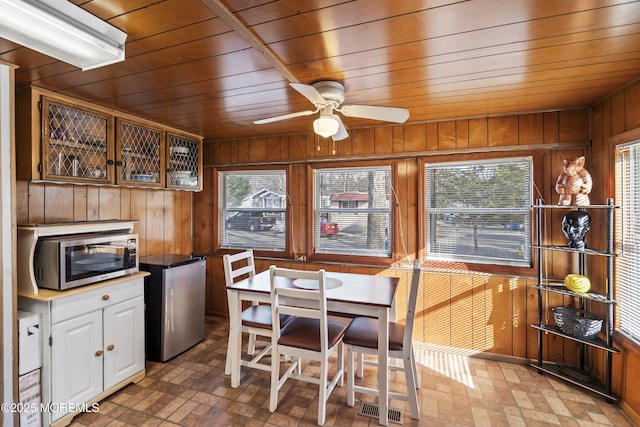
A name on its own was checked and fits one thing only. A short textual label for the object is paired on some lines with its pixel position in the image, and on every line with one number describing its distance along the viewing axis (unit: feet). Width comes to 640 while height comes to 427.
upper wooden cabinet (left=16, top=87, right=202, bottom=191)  7.39
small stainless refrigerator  9.75
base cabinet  6.80
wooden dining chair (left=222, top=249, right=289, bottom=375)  8.38
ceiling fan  6.29
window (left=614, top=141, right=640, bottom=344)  7.51
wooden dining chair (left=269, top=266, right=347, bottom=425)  6.98
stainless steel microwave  7.11
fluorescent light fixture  4.11
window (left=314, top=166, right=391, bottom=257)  11.40
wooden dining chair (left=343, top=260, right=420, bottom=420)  7.26
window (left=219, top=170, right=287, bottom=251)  12.92
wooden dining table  7.14
